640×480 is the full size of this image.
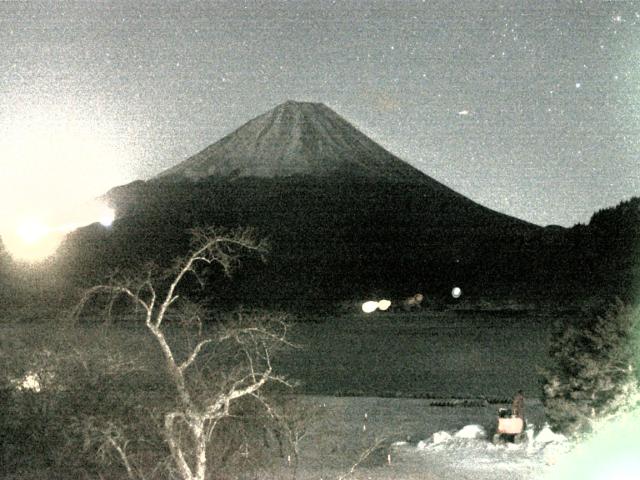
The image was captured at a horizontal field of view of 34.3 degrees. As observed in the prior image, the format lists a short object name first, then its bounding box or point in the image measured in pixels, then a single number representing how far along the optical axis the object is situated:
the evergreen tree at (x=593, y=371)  17.66
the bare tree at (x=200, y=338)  12.52
